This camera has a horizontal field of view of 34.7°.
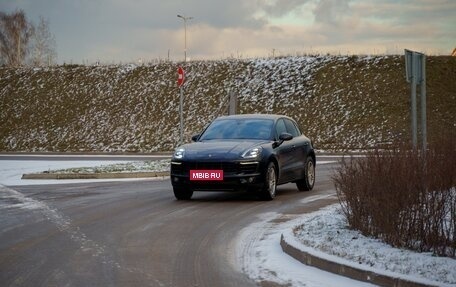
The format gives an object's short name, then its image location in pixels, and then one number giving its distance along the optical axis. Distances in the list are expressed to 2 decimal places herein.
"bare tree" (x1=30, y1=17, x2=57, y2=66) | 84.82
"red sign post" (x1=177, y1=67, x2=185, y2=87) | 28.94
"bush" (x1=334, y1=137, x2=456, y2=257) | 7.31
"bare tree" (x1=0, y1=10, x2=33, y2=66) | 84.88
